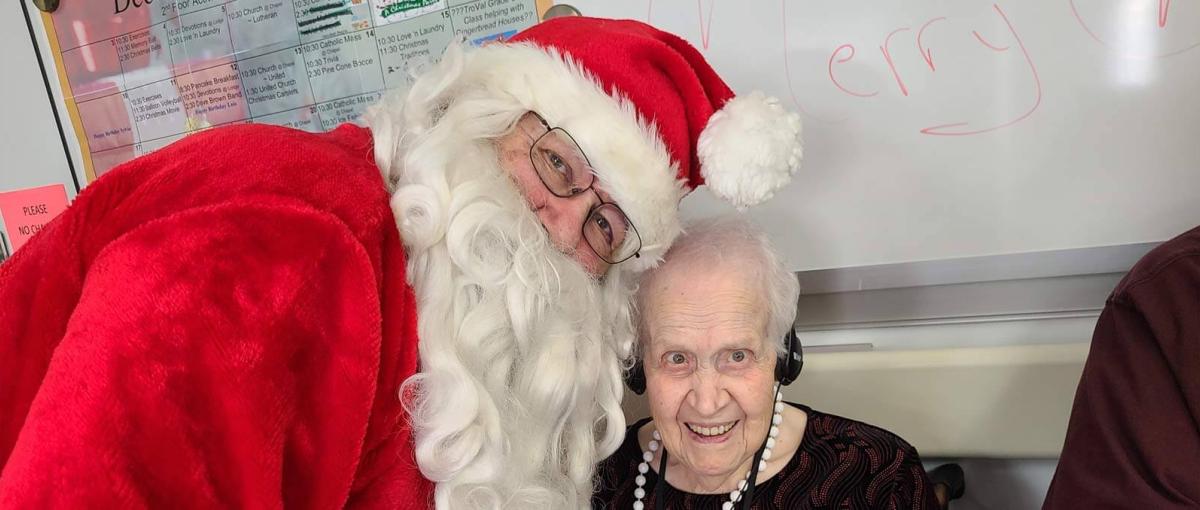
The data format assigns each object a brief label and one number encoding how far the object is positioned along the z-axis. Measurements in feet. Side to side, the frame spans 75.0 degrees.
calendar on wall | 5.42
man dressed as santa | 2.08
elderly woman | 3.81
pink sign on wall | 7.07
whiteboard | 3.98
